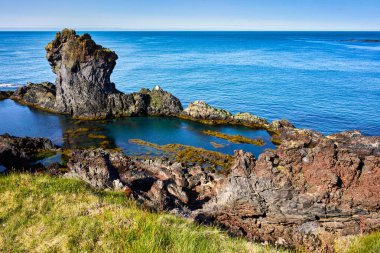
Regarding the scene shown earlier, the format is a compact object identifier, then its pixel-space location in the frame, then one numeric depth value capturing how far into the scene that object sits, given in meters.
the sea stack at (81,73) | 71.50
